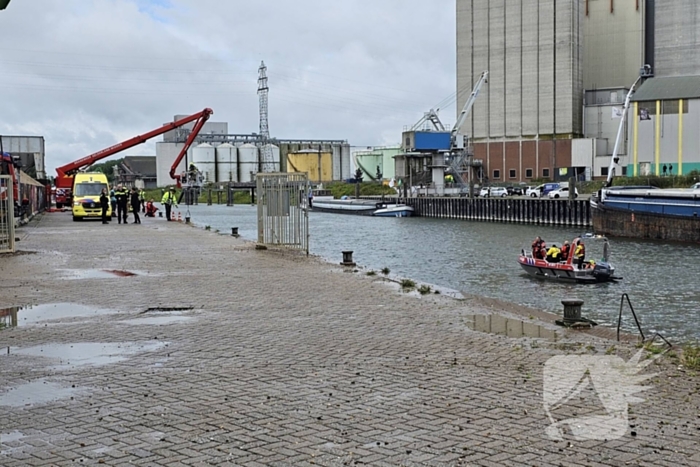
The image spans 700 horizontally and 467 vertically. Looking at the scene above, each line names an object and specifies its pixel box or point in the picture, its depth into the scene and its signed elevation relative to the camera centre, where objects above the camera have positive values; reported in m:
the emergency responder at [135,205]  45.19 -0.38
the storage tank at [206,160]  153.88 +6.92
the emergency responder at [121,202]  45.88 -0.18
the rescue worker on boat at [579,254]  29.89 -2.30
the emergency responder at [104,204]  45.25 -0.28
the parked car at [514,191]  94.31 +0.18
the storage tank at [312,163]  148.12 +5.82
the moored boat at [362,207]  94.56 -1.50
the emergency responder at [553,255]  30.88 -2.35
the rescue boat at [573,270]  29.47 -2.84
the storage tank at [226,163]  155.75 +6.35
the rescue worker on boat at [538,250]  31.80 -2.23
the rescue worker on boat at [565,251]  31.17 -2.28
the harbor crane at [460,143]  102.00 +6.23
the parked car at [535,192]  85.88 +0.01
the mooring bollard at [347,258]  23.44 -1.78
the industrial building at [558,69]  97.50 +14.84
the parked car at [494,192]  90.56 +0.07
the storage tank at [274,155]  158.88 +7.94
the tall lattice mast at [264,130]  158.75 +13.30
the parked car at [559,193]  79.69 -0.13
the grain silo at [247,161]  157.50 +6.63
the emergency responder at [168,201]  50.41 -0.18
